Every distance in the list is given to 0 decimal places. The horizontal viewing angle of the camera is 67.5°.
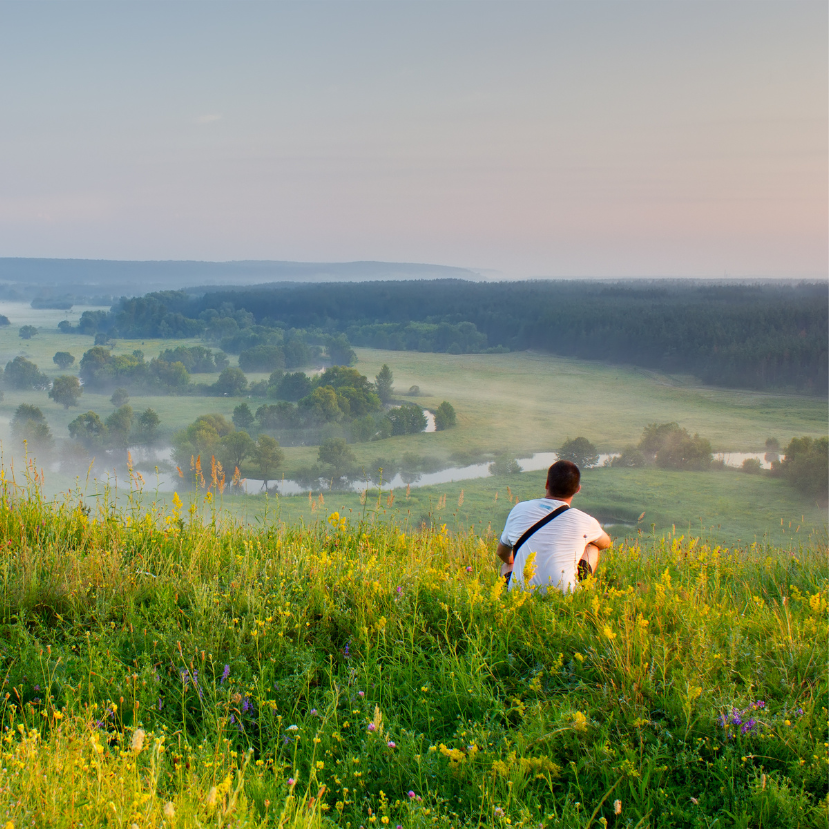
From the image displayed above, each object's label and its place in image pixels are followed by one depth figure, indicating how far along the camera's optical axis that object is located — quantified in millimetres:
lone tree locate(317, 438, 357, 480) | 97625
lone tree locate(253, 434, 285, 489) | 95812
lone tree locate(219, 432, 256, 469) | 92375
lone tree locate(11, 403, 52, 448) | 100812
